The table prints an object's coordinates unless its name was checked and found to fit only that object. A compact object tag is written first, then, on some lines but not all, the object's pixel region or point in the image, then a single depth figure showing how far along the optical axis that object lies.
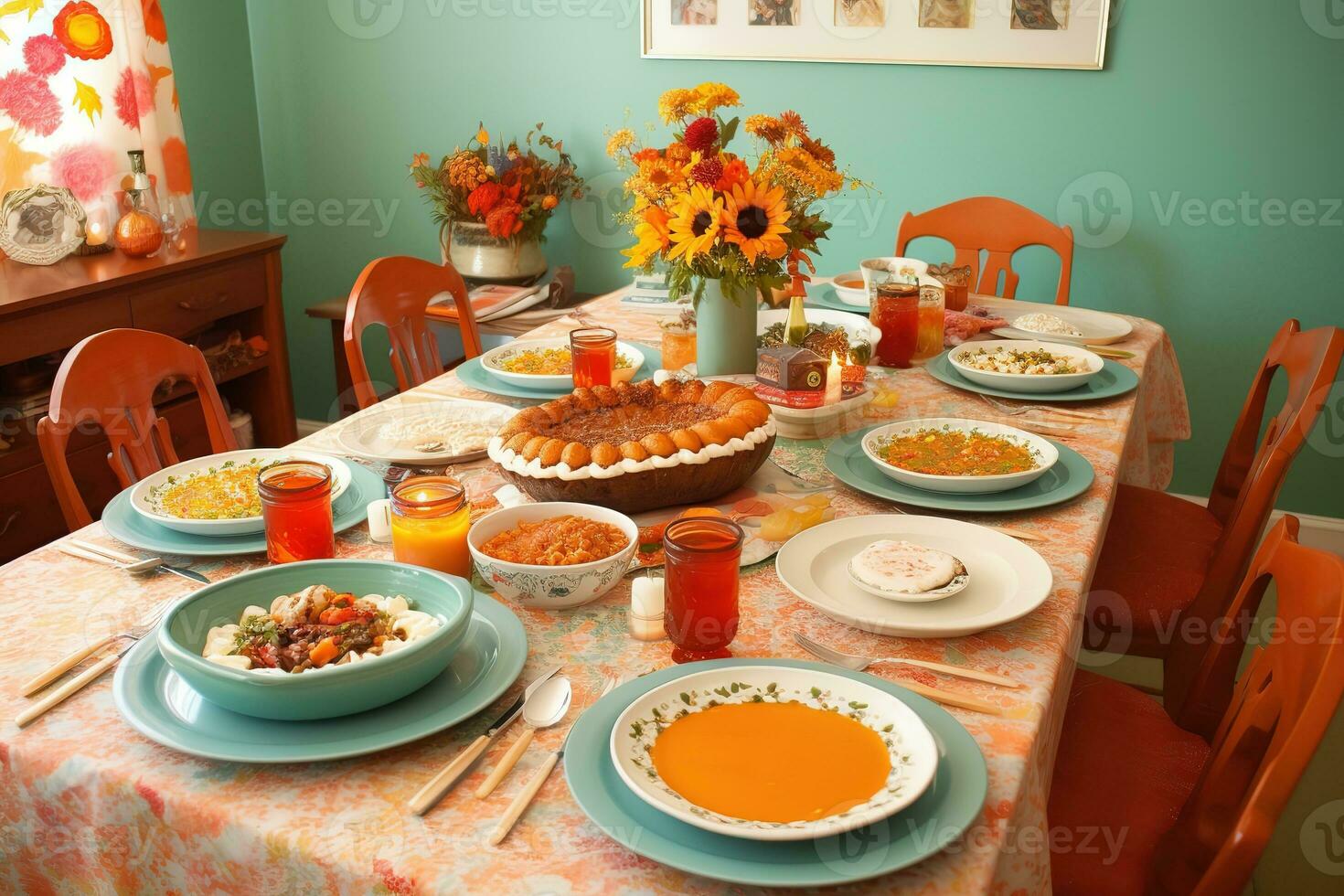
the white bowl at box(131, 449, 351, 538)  1.37
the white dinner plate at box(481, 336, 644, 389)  1.98
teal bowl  0.95
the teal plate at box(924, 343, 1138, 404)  2.00
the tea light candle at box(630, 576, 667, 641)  1.19
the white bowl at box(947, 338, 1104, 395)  2.00
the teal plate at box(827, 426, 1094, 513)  1.51
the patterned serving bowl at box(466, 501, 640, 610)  1.19
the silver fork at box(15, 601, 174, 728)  1.03
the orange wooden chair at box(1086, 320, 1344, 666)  1.81
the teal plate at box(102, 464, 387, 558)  1.35
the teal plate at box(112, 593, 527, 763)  0.95
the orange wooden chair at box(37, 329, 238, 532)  1.61
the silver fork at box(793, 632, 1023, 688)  1.10
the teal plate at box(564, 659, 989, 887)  0.82
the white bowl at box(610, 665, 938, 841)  0.84
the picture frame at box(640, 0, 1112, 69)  3.04
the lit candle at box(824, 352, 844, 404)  1.76
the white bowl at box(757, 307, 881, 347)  2.19
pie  1.43
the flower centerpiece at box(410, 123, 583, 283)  3.35
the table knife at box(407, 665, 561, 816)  0.91
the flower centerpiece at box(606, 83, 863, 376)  1.73
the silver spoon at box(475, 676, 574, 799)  0.96
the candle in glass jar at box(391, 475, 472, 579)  1.25
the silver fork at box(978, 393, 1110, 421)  1.93
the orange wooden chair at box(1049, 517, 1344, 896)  1.03
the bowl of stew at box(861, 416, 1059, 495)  1.54
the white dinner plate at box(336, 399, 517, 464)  1.65
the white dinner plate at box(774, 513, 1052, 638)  1.18
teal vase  1.93
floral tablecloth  0.86
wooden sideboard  2.65
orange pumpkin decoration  2.99
